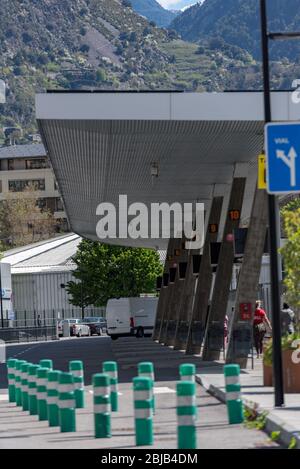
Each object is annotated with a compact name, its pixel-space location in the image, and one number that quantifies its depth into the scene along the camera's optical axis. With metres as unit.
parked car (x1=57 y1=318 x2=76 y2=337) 106.50
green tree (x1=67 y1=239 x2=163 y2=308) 117.88
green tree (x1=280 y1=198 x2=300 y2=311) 26.81
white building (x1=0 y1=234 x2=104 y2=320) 129.50
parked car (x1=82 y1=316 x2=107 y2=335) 110.12
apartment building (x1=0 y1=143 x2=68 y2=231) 193.25
